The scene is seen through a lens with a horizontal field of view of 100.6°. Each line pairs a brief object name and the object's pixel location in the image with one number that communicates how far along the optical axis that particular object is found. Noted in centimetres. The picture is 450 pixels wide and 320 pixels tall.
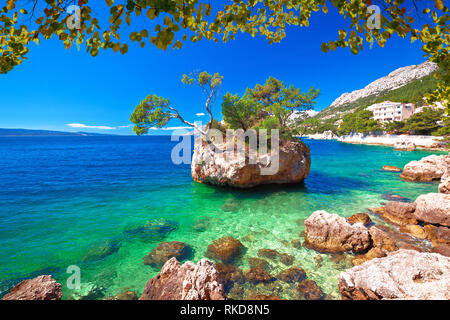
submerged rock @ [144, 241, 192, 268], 744
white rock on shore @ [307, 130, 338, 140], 11814
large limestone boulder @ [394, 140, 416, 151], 4684
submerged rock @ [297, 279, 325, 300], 563
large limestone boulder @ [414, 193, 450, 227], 894
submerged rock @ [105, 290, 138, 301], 572
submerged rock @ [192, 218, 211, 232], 1005
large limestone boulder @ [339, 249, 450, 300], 443
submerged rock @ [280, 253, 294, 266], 712
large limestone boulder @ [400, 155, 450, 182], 1892
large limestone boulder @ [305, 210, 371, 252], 764
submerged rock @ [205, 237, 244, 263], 763
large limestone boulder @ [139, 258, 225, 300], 461
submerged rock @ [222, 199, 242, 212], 1262
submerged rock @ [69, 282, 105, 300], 580
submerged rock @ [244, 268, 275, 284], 631
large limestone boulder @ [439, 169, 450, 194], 1270
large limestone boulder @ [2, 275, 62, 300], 462
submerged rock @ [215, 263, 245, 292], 620
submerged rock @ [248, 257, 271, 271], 693
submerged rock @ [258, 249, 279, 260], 750
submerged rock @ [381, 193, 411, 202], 1383
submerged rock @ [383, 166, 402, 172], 2416
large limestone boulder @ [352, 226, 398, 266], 704
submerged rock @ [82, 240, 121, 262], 777
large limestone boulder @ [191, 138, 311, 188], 1569
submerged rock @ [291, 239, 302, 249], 816
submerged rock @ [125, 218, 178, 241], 943
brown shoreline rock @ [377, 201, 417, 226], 989
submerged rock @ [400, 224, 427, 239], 853
